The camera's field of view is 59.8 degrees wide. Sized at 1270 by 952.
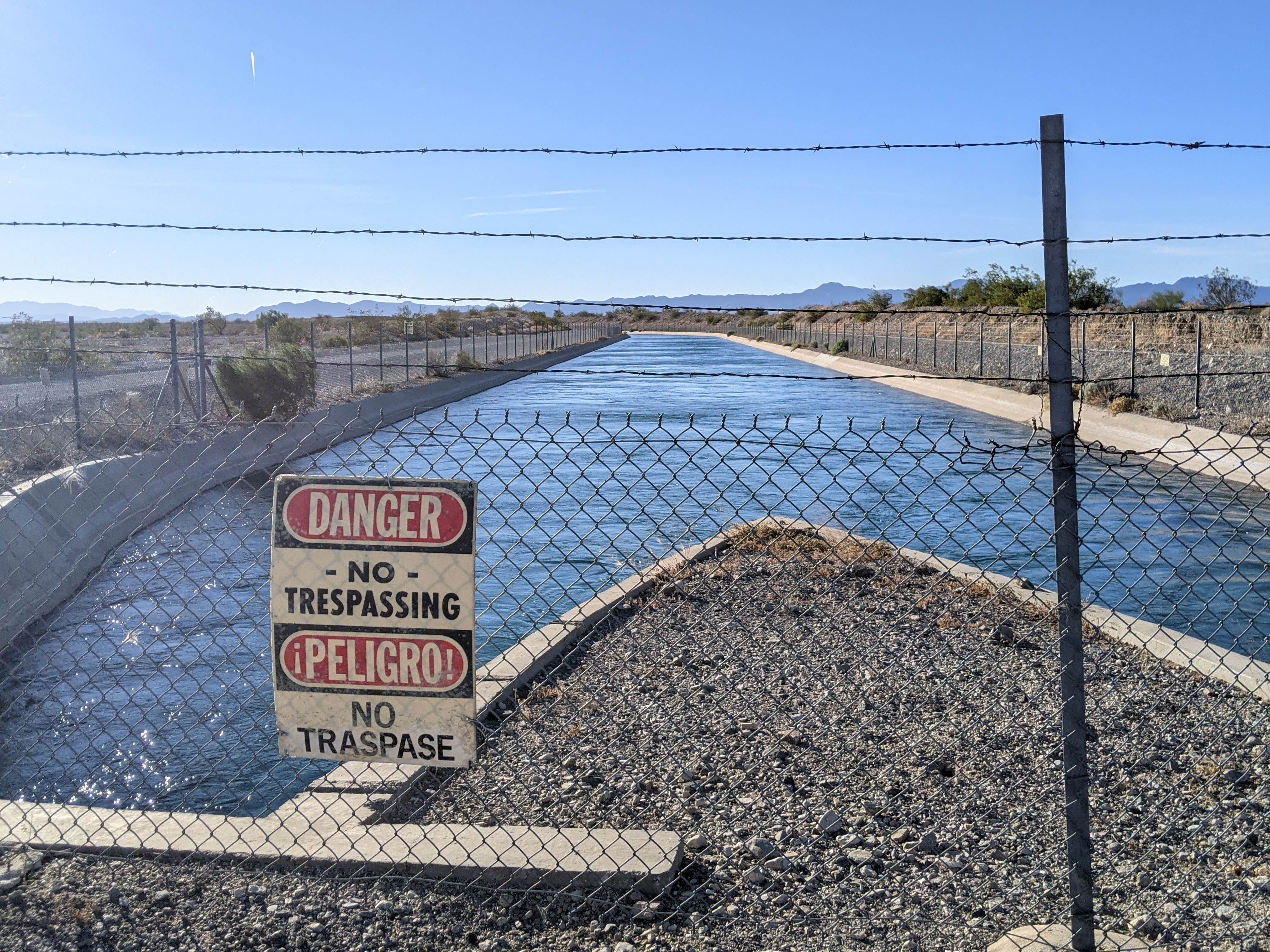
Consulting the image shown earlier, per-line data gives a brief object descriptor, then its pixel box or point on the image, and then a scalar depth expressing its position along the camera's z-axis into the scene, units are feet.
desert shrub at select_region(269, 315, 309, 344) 110.52
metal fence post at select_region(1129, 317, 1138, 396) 82.84
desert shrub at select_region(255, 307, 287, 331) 114.32
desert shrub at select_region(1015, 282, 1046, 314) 170.81
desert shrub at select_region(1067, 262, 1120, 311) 191.52
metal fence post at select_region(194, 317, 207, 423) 64.90
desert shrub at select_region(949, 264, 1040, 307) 231.50
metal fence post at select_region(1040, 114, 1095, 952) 11.96
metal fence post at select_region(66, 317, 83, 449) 54.60
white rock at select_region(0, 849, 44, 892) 13.96
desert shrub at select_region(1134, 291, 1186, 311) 170.91
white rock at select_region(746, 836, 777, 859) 15.47
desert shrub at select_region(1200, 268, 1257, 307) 176.65
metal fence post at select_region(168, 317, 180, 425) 62.18
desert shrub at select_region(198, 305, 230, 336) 136.36
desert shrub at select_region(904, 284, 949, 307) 290.56
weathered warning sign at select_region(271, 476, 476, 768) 12.14
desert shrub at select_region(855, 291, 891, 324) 305.53
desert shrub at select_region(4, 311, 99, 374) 77.87
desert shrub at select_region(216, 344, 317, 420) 81.56
